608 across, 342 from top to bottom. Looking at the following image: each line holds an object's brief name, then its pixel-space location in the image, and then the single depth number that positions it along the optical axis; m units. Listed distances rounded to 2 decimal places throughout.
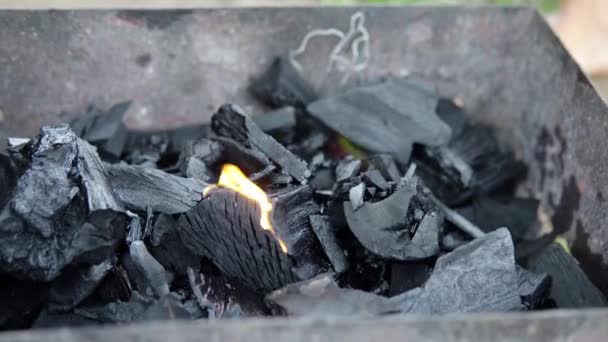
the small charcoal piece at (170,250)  0.56
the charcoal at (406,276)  0.55
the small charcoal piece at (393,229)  0.55
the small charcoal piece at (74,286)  0.54
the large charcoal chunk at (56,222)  0.53
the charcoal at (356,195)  0.56
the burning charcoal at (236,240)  0.54
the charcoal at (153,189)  0.57
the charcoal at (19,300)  0.54
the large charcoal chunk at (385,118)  0.65
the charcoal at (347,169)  0.60
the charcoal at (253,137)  0.59
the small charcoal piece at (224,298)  0.53
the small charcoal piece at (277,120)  0.65
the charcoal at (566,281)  0.55
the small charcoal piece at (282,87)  0.67
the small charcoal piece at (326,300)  0.50
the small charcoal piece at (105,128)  0.63
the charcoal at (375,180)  0.58
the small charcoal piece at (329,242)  0.55
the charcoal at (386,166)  0.60
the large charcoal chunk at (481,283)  0.52
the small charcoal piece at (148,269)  0.54
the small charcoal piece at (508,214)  0.64
